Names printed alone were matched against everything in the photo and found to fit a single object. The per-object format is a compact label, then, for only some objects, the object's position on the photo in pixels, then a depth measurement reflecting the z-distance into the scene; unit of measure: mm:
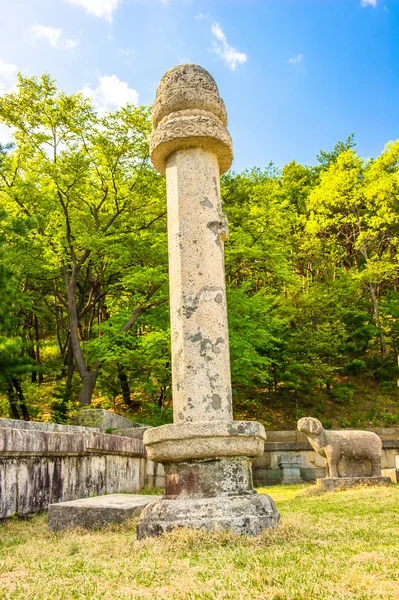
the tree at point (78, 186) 15984
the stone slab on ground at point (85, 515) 5102
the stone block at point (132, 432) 12375
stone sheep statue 9641
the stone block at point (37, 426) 7145
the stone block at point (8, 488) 5246
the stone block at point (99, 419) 12828
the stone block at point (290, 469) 12969
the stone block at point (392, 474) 9852
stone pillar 4117
